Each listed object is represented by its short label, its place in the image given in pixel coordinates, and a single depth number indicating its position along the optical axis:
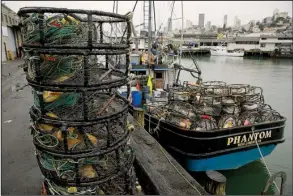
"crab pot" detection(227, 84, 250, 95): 9.02
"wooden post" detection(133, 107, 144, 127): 8.34
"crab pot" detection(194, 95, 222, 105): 8.59
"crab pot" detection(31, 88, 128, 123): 2.54
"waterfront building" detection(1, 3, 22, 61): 26.18
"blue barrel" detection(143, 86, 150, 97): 11.11
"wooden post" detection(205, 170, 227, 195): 4.55
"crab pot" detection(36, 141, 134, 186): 2.62
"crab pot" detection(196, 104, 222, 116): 8.53
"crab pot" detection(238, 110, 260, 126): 8.64
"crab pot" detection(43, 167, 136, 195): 2.76
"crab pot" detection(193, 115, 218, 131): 8.09
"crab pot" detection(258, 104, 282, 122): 9.23
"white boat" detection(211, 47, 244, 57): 65.19
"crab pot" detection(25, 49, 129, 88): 2.44
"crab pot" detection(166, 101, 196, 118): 8.24
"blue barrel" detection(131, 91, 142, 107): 10.46
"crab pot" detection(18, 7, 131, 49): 2.40
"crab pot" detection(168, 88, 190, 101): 8.70
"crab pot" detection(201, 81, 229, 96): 9.00
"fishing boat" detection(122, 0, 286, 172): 8.18
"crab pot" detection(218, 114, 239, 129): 8.26
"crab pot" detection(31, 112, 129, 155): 2.58
